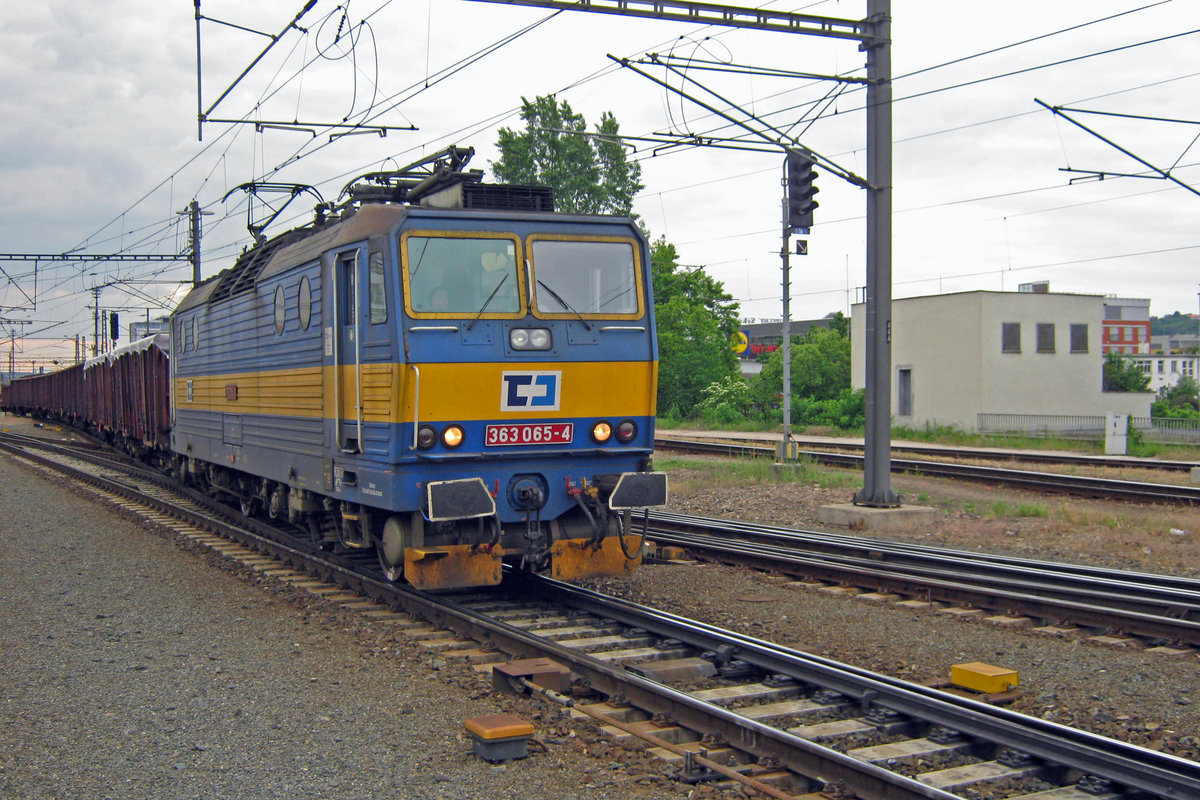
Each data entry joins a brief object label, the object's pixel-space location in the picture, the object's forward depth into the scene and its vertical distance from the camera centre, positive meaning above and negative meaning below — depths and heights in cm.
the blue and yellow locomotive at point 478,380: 801 +12
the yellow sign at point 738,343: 5075 +253
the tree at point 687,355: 4841 +186
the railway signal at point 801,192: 1591 +309
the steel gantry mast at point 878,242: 1320 +197
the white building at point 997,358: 3619 +132
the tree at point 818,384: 3823 +47
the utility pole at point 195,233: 3356 +525
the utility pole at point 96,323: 5670 +404
